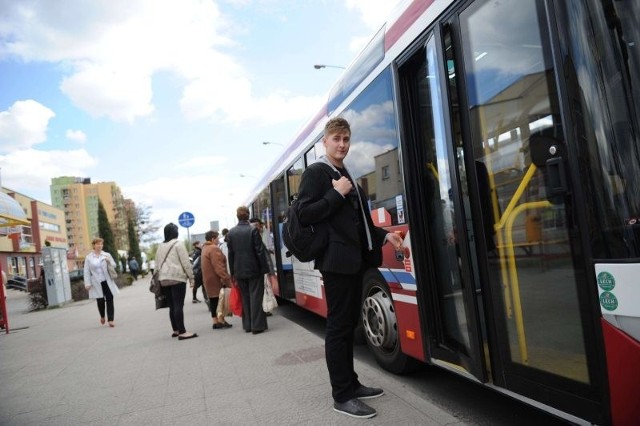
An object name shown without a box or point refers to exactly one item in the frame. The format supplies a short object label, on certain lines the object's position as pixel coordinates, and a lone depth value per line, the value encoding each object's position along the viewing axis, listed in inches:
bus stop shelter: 430.0
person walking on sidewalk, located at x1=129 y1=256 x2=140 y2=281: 1361.1
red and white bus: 82.9
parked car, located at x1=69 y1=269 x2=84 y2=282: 920.6
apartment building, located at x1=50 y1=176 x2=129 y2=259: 5910.4
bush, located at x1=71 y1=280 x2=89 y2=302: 779.4
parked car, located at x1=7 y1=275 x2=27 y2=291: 1376.7
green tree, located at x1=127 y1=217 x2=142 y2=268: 1980.4
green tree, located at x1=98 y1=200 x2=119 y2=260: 1617.9
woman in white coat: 376.5
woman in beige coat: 292.6
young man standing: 130.0
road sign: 727.1
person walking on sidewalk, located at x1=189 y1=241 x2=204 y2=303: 461.1
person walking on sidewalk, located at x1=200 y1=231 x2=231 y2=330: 324.8
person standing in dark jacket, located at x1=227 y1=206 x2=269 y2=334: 289.0
